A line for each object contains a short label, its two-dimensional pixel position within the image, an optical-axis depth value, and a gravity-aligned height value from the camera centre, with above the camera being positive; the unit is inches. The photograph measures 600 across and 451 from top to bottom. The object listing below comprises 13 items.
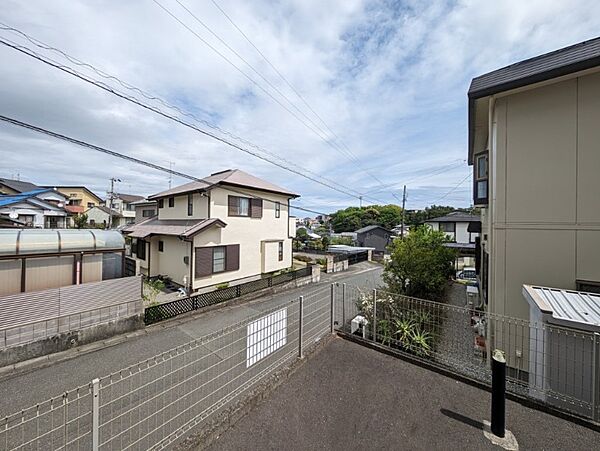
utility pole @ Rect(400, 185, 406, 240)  983.9 +103.2
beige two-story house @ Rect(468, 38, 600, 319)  182.7 +40.0
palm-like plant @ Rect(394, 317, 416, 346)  217.2 -82.9
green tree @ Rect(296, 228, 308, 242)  1176.0 -42.1
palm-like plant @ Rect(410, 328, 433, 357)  201.9 -90.1
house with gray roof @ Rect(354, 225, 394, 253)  1242.6 -52.2
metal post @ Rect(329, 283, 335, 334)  174.2 -48.4
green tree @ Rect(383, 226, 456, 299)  362.6 -55.1
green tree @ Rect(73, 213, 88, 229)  1021.5 +9.8
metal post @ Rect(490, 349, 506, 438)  97.2 -62.0
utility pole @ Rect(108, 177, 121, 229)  912.0 +104.1
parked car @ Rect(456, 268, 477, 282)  610.4 -112.4
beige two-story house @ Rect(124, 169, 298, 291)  439.8 -13.9
